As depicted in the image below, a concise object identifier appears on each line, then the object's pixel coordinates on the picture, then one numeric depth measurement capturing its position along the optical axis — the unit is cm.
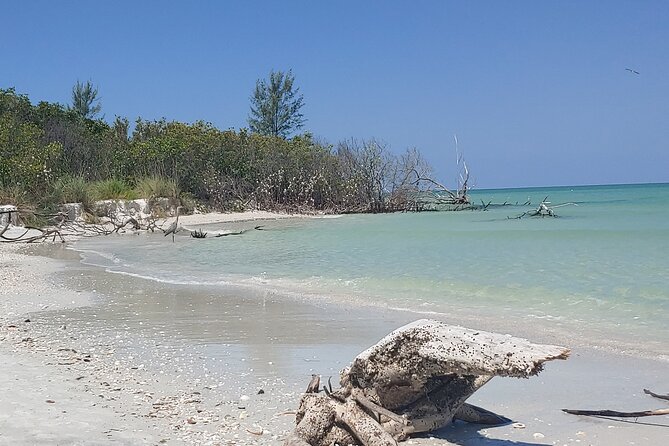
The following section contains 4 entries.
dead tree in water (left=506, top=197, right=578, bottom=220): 3209
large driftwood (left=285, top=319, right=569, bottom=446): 356
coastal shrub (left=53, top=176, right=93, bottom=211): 2416
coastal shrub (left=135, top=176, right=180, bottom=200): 2973
